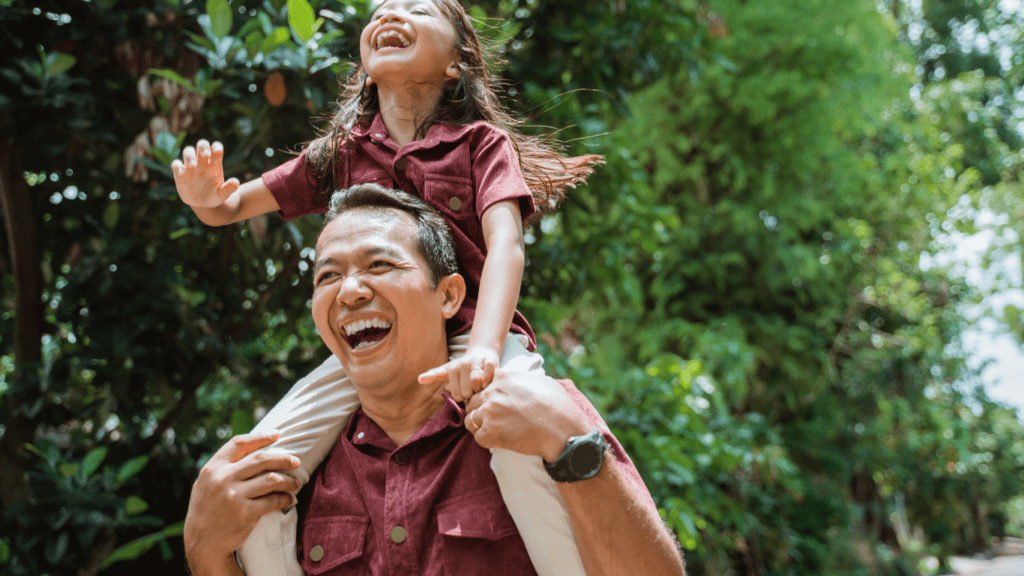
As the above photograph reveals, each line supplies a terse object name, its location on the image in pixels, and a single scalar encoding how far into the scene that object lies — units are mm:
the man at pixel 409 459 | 1182
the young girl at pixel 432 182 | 1213
